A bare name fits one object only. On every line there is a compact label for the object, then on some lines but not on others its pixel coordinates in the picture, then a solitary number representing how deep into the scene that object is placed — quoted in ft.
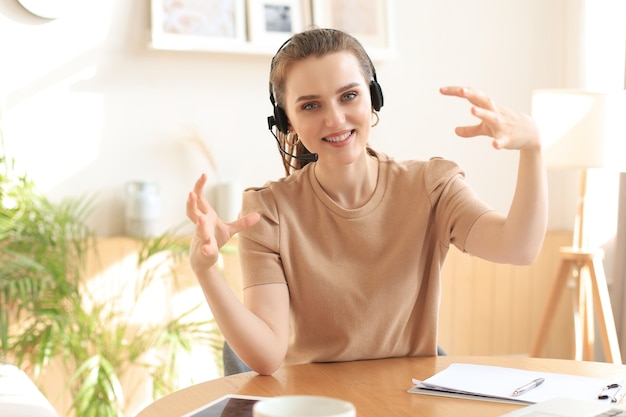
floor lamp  11.20
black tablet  4.28
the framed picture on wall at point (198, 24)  11.37
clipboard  4.57
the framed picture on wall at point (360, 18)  12.48
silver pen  4.62
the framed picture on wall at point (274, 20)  11.96
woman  5.96
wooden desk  4.47
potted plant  10.19
